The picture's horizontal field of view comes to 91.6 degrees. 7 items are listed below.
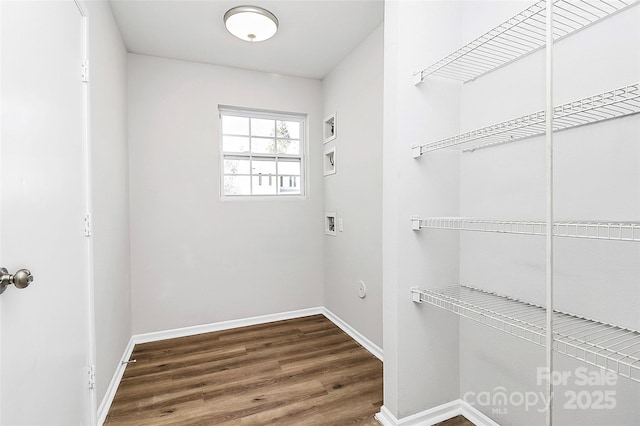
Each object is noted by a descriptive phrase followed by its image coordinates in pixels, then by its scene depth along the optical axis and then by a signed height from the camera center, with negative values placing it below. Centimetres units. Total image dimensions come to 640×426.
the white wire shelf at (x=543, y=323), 99 -45
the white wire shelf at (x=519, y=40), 117 +76
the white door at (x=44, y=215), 88 -2
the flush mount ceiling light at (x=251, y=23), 209 +131
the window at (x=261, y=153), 314 +59
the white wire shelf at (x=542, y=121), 97 +33
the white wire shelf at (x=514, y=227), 108 -8
